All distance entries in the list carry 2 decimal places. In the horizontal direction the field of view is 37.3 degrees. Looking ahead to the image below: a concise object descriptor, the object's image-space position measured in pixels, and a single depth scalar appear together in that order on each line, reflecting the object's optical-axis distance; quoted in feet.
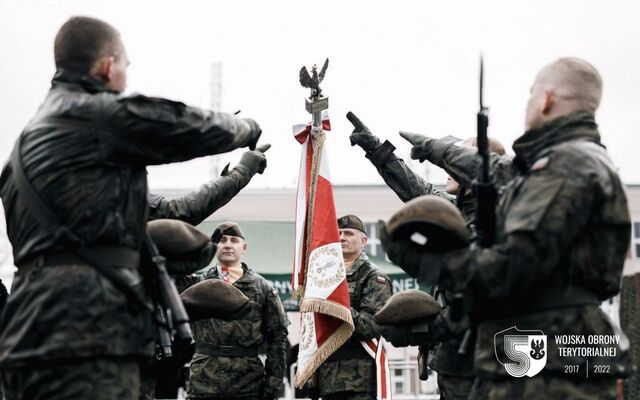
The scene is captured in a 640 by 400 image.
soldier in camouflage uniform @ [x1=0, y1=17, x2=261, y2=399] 13.92
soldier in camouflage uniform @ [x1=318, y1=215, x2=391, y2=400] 30.83
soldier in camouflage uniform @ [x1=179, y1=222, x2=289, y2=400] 31.81
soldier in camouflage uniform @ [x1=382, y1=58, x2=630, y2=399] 13.61
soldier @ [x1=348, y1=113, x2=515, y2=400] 19.02
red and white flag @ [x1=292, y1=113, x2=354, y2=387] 29.89
